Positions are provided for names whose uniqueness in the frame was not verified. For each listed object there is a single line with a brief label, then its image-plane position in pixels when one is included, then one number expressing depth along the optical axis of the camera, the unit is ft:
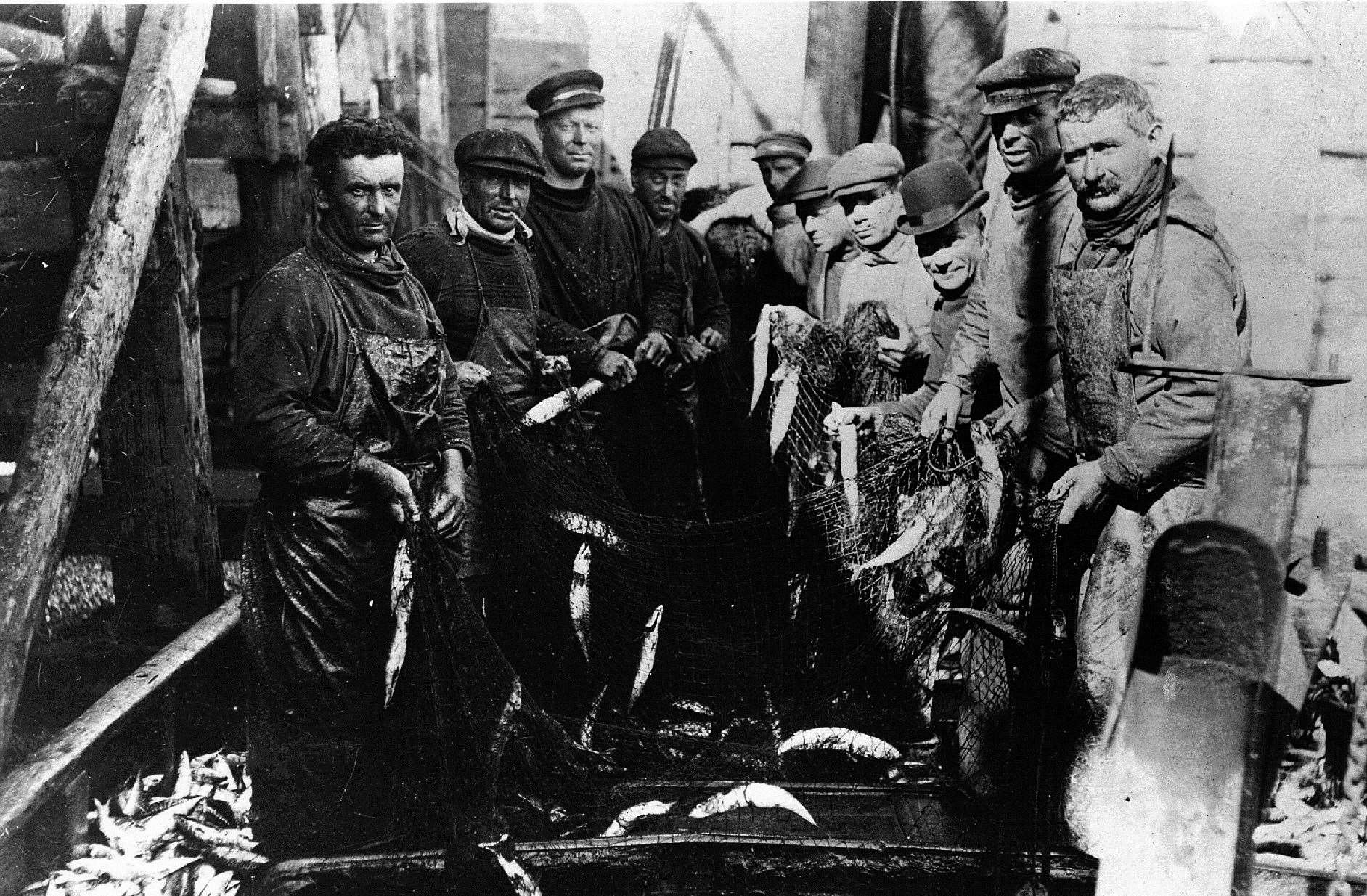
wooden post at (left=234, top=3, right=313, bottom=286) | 10.59
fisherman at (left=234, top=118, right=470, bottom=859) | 10.20
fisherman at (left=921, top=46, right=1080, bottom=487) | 11.38
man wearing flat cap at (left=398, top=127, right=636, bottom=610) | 11.07
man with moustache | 10.70
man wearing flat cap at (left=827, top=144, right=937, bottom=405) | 12.30
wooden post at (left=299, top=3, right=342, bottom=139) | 10.72
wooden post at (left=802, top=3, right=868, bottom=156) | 11.51
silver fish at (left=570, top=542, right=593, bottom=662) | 11.65
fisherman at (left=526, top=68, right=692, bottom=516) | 11.41
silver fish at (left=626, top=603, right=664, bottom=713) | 11.81
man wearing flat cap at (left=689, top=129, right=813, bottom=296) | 11.93
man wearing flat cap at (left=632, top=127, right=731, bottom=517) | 12.17
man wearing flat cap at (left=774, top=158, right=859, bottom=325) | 12.19
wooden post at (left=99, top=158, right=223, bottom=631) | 10.62
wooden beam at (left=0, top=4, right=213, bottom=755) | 10.05
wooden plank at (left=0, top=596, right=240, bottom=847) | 9.80
